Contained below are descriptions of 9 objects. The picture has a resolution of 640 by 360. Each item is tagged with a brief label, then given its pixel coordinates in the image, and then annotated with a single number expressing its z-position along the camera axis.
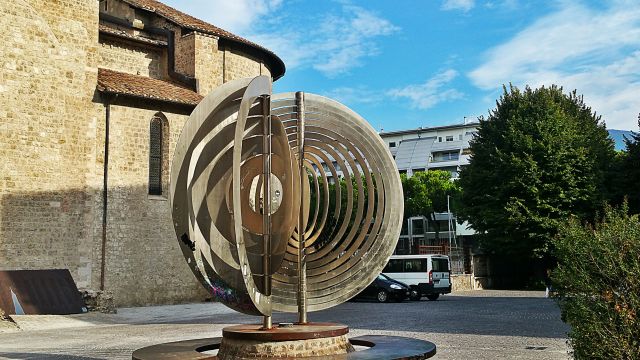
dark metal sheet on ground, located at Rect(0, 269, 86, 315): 19.36
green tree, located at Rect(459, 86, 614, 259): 33.97
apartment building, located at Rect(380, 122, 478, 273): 74.44
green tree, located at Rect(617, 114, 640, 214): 32.19
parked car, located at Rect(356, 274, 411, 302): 26.50
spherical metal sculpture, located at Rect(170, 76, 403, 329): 8.05
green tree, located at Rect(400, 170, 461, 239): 64.25
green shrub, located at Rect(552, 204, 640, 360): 6.27
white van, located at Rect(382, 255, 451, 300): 27.92
